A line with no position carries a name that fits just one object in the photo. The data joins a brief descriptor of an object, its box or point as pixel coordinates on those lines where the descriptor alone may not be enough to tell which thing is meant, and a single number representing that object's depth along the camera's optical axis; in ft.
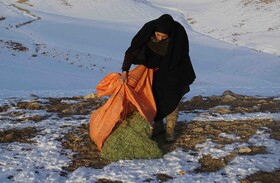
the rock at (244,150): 20.28
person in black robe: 20.03
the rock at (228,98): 32.81
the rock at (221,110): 28.32
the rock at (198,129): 23.78
